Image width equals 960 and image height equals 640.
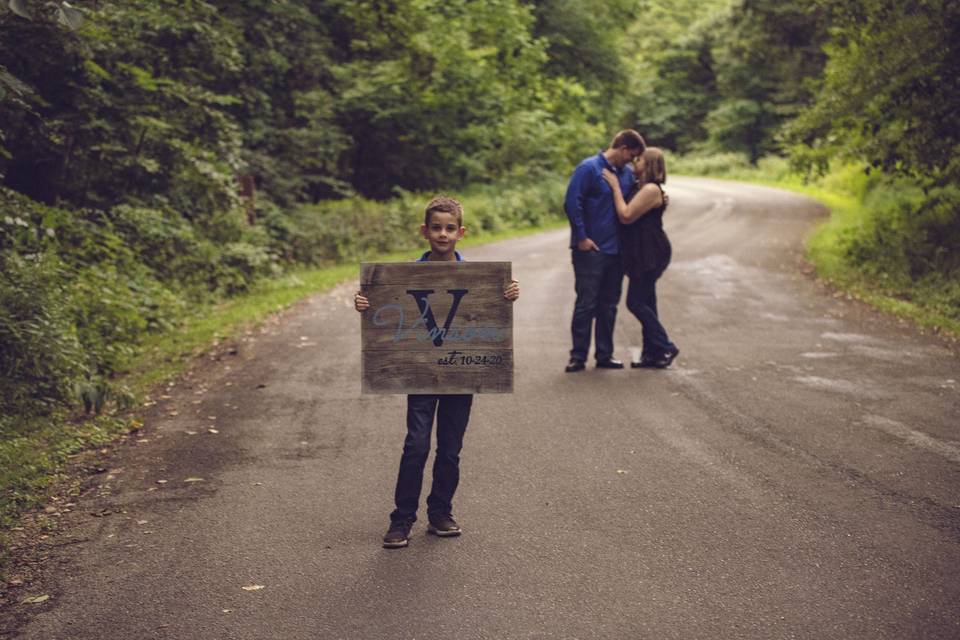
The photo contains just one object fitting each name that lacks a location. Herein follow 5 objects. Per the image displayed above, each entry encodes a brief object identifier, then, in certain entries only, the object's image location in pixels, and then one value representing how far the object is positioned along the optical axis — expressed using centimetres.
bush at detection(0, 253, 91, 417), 789
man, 901
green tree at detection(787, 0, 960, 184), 1295
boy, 501
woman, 905
